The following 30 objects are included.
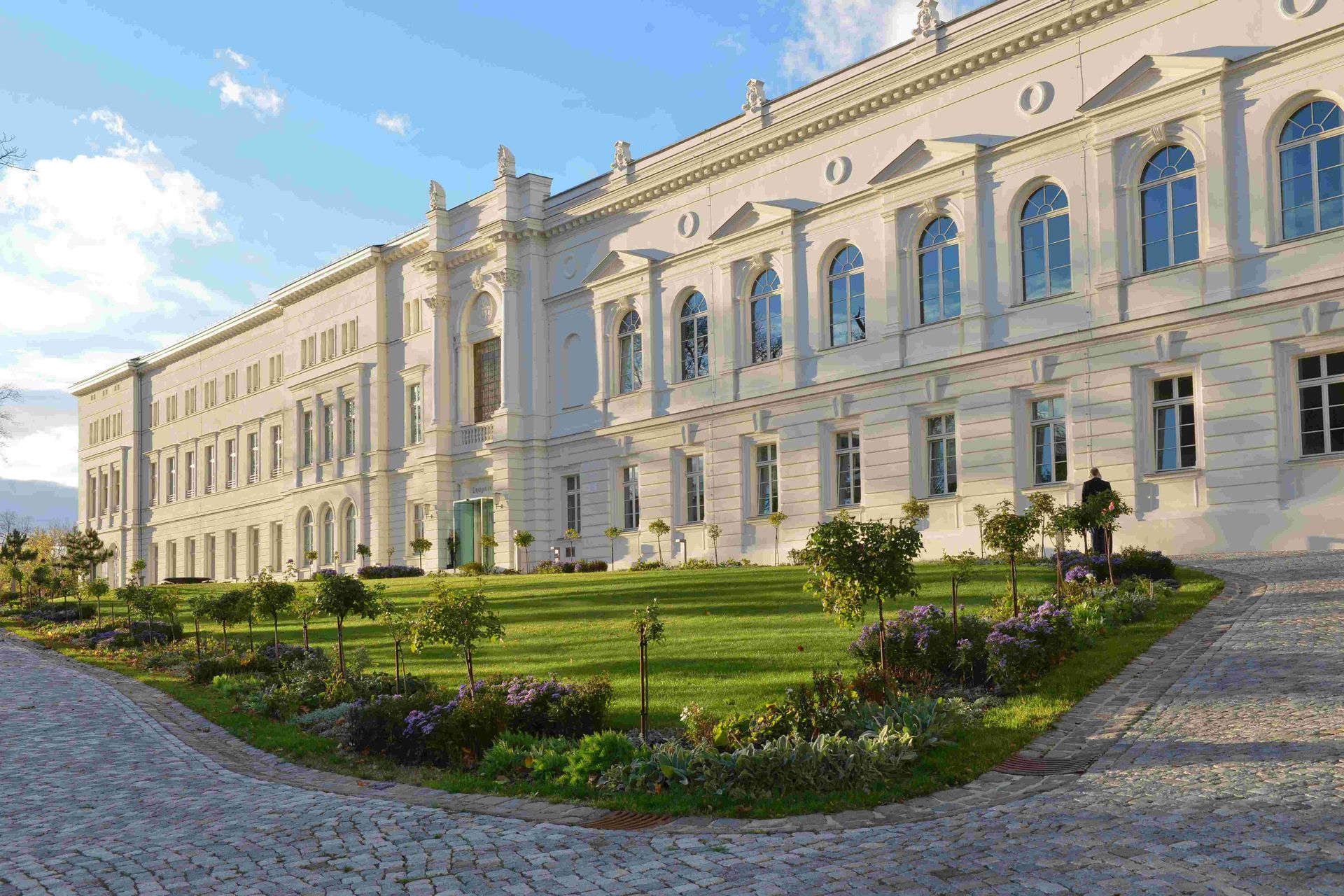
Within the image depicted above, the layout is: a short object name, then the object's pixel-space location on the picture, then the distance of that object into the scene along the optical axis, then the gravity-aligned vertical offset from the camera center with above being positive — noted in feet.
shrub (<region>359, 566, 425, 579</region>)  151.33 -3.38
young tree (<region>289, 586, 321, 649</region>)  59.41 -2.91
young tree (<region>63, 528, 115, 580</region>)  135.74 -0.21
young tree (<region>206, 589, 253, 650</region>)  69.72 -3.32
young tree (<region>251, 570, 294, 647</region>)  67.15 -2.67
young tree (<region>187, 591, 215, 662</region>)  71.36 -3.36
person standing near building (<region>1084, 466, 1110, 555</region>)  73.92 +2.36
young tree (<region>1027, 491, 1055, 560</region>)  66.55 +1.36
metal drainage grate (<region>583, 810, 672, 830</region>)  29.14 -6.56
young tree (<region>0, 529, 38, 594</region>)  146.30 +0.08
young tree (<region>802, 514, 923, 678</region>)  43.93 -0.95
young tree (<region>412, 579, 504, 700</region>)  43.27 -2.71
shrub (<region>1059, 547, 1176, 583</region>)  65.41 -1.93
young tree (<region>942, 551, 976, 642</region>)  54.85 -1.81
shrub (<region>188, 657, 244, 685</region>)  64.49 -6.20
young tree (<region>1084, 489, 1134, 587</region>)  63.82 +0.96
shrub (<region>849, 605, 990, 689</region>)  43.24 -4.13
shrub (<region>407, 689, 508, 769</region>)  38.88 -5.92
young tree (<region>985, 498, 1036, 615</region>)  57.67 +0.00
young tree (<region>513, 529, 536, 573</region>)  138.21 +0.29
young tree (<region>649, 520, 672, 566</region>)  125.29 +1.12
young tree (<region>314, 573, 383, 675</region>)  56.95 -2.35
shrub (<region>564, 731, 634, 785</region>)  33.71 -5.82
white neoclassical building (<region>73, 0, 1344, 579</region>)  84.74 +19.96
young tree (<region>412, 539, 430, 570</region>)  149.18 -0.16
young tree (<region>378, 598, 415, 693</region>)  47.29 -3.32
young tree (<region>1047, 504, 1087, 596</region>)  62.95 +0.45
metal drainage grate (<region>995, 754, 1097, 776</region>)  31.42 -5.93
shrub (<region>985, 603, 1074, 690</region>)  41.73 -3.86
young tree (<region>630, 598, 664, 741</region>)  39.45 -2.73
